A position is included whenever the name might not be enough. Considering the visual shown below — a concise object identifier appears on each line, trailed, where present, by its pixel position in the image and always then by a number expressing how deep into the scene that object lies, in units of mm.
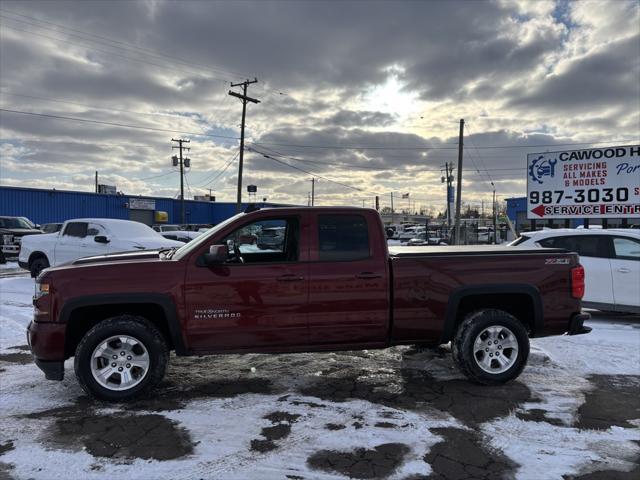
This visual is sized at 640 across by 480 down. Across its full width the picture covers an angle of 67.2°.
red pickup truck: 4391
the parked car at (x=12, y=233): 17233
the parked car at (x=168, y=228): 30375
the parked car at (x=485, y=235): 38469
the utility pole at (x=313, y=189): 99312
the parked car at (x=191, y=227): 31234
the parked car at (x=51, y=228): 21192
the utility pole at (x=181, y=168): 51044
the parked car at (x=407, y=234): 41747
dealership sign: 12492
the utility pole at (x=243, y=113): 32188
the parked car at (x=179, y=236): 17297
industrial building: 36031
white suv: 7984
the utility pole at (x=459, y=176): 32906
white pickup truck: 11378
